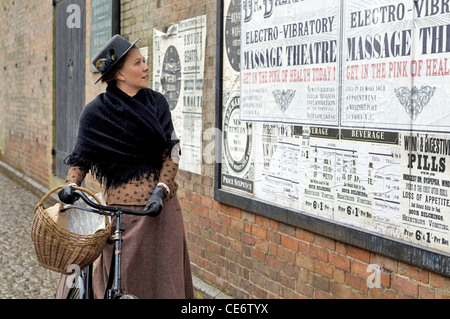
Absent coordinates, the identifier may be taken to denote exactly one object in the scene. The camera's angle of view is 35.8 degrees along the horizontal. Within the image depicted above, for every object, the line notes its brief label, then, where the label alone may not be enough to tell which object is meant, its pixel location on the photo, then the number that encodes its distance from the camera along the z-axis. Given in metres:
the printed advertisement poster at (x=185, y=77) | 5.69
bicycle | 3.18
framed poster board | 3.24
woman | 3.73
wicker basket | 3.17
